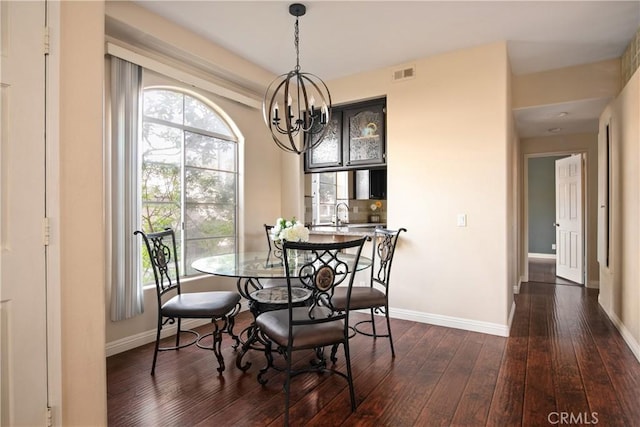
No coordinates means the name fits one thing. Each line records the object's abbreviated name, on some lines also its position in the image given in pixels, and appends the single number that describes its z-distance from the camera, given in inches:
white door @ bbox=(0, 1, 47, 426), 52.8
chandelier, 101.8
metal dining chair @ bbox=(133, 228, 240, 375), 96.6
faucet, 200.5
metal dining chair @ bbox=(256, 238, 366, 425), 77.2
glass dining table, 94.0
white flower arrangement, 106.2
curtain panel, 105.7
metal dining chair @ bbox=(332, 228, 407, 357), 105.9
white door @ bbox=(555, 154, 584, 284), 217.0
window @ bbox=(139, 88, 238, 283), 122.8
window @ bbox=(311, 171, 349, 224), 193.8
